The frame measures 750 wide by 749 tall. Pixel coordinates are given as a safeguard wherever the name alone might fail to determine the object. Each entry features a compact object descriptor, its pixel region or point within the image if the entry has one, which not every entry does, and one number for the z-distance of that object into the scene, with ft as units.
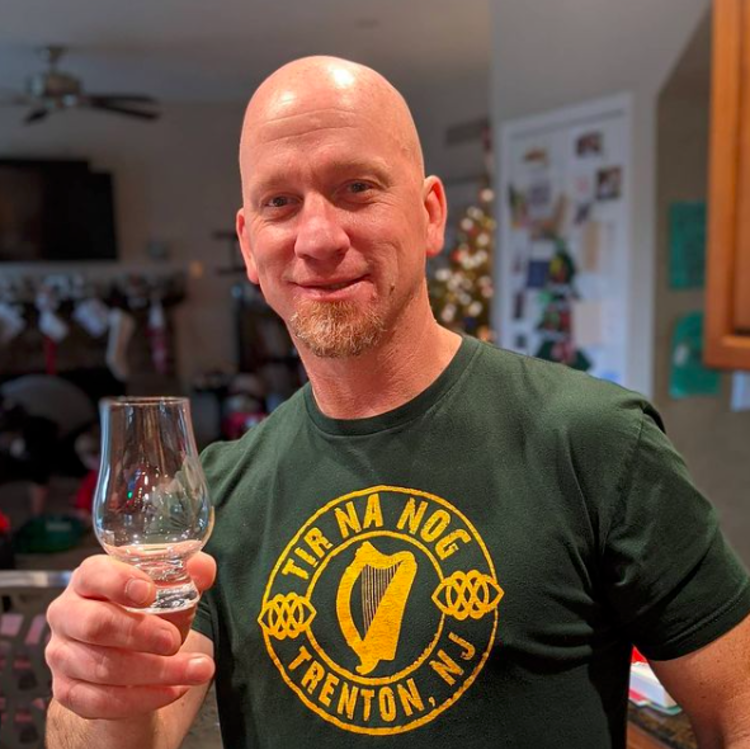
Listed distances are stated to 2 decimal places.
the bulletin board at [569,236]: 9.25
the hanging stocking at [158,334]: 25.88
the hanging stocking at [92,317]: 25.04
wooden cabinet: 5.35
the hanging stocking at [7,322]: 24.39
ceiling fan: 18.11
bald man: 2.98
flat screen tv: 24.26
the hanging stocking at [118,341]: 25.07
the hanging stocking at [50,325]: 24.62
